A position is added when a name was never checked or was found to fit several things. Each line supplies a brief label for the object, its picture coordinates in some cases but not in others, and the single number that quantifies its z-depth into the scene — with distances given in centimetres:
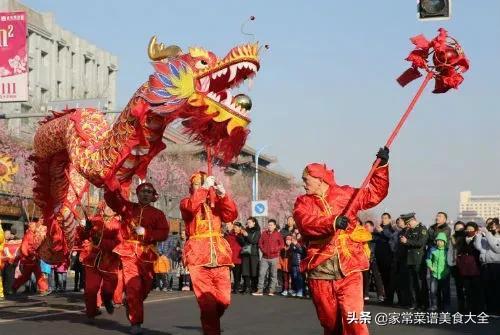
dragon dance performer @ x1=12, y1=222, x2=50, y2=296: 1841
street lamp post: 4104
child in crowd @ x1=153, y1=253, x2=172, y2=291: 2284
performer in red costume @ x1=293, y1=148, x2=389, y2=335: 803
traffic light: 977
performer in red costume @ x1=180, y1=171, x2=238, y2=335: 1027
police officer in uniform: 1647
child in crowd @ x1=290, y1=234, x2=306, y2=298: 2023
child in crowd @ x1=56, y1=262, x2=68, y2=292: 2186
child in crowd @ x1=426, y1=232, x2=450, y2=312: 1605
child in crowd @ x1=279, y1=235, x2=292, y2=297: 2083
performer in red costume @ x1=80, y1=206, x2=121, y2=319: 1369
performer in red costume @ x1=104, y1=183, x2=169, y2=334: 1173
